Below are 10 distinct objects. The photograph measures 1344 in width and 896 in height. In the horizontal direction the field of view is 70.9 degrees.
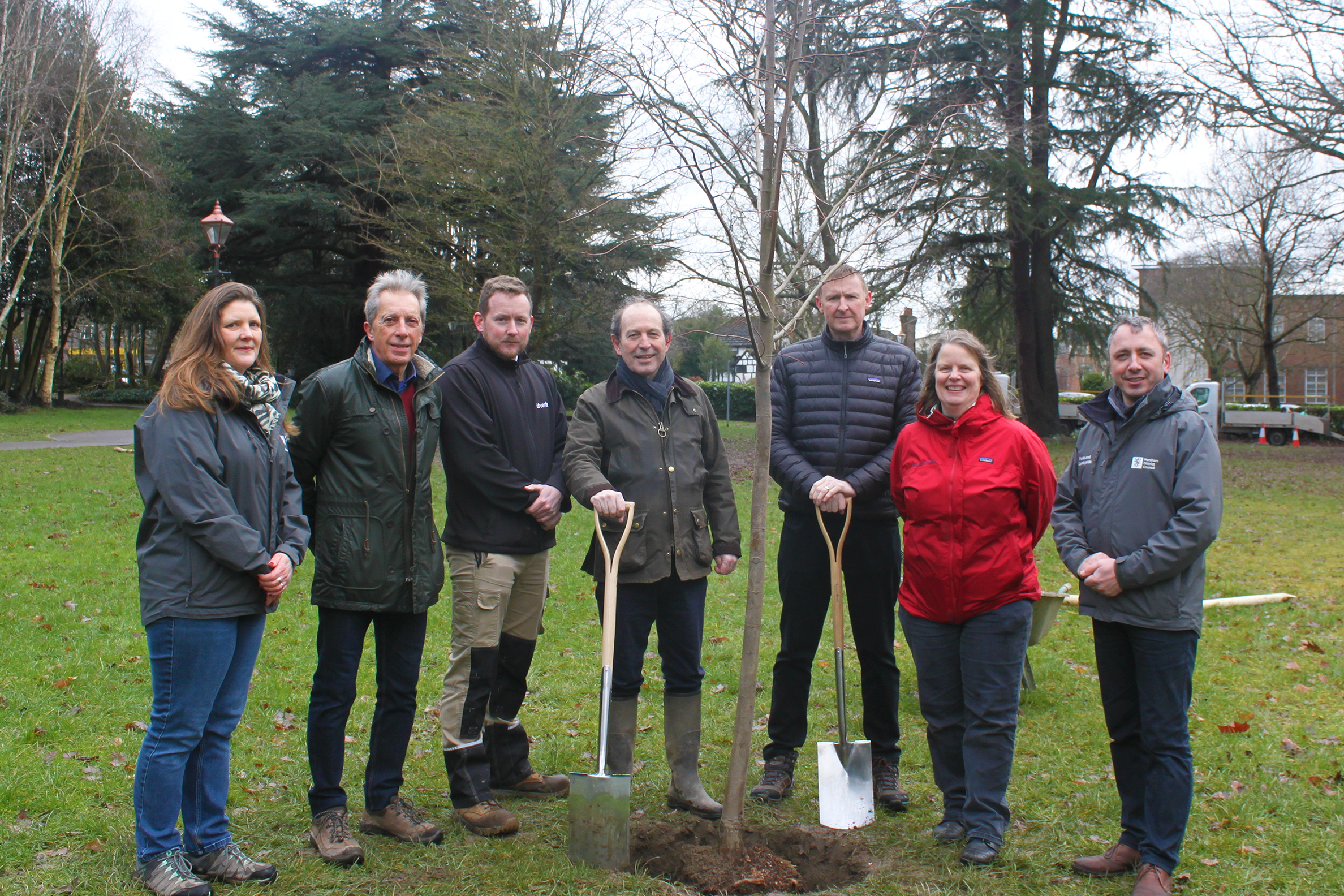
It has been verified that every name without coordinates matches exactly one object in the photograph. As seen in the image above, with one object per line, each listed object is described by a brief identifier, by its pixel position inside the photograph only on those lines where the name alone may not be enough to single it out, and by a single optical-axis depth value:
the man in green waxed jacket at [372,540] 3.43
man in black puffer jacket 4.09
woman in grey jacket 2.96
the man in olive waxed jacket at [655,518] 3.80
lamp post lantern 13.88
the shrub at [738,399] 40.25
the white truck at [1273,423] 29.60
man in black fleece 3.77
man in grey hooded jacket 3.16
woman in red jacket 3.46
